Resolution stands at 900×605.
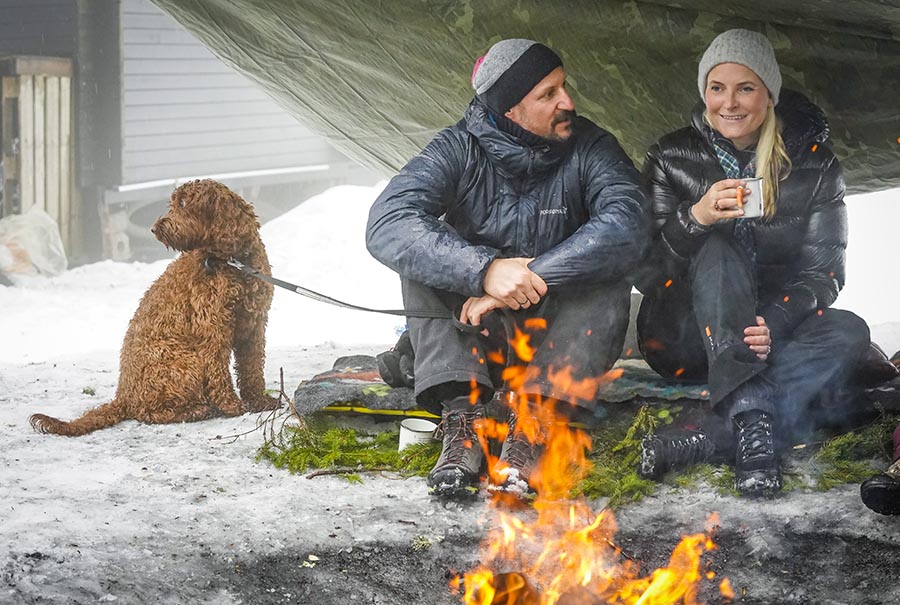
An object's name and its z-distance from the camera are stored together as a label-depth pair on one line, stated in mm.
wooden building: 8656
